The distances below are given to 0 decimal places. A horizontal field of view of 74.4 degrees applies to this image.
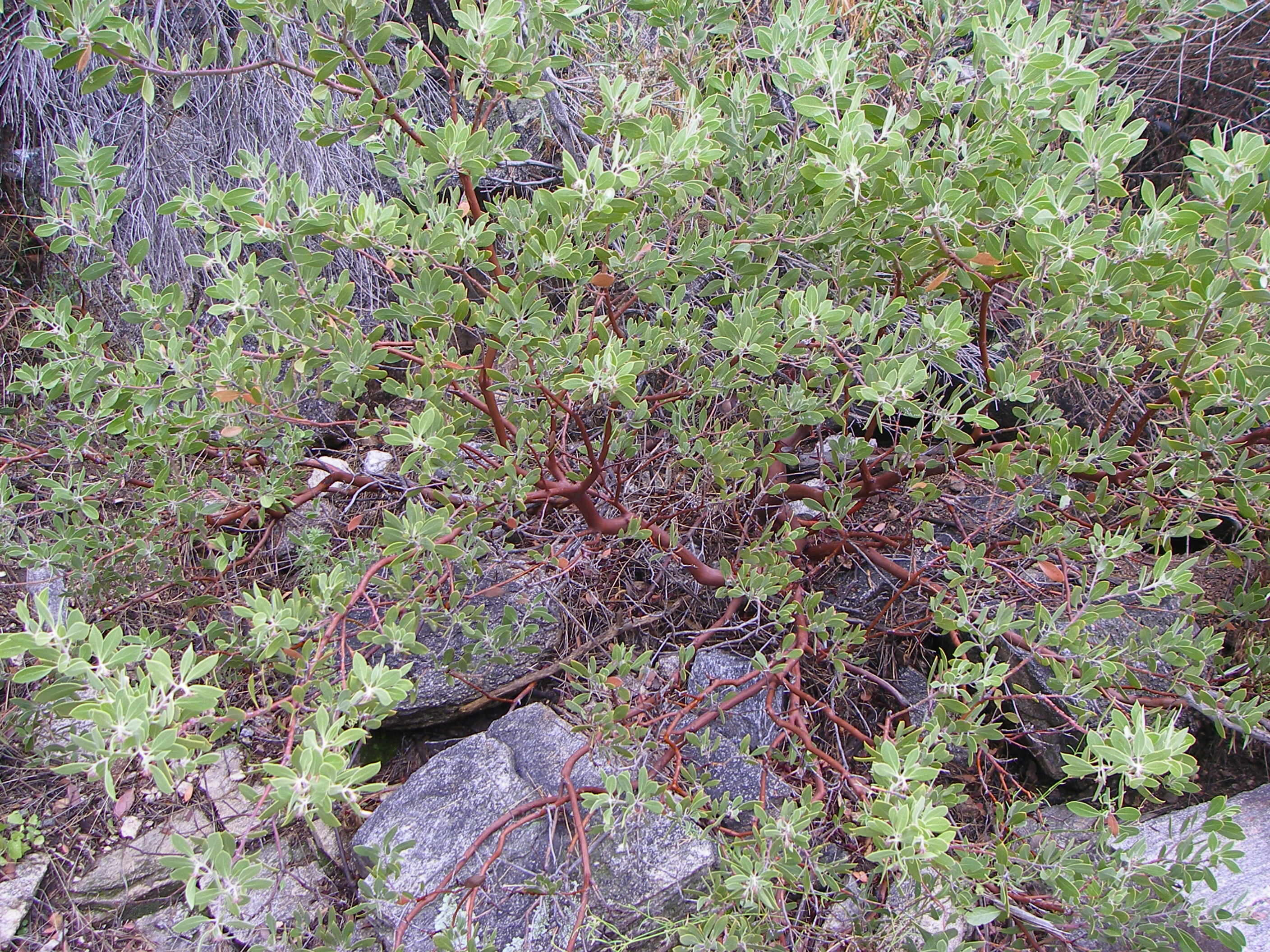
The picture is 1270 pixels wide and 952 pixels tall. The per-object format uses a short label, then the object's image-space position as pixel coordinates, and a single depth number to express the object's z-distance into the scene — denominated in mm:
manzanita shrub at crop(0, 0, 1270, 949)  1481
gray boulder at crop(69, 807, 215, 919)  2432
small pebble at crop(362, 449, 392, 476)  2912
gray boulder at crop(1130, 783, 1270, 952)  1854
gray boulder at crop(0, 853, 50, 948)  2338
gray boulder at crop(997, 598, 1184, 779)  2135
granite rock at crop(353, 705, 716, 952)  1878
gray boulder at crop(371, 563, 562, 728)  2416
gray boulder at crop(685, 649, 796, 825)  2082
